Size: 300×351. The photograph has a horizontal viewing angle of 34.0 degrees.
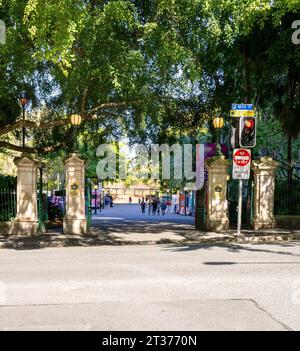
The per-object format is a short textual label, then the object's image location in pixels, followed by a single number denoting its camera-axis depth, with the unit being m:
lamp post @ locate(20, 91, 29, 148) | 20.50
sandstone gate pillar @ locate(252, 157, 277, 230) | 19.58
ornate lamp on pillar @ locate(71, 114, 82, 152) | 17.93
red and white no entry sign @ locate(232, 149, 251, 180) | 16.34
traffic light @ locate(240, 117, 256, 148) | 15.52
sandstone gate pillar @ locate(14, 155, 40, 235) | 17.62
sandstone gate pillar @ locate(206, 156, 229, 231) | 18.84
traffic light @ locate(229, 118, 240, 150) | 16.08
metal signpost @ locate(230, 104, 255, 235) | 16.17
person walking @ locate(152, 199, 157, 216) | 39.93
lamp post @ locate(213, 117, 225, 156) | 18.69
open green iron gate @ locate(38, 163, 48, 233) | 18.42
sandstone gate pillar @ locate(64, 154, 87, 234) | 18.05
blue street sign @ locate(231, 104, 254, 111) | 15.64
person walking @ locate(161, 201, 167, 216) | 41.00
